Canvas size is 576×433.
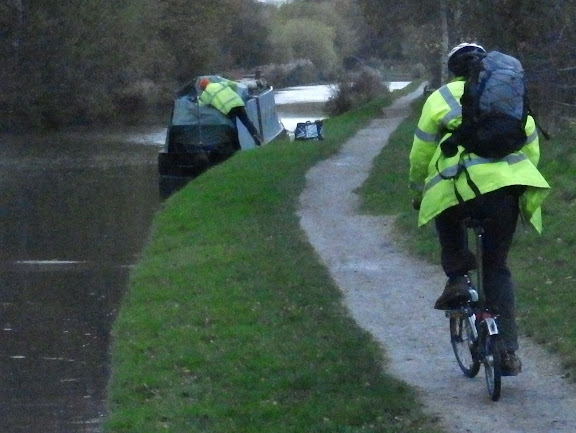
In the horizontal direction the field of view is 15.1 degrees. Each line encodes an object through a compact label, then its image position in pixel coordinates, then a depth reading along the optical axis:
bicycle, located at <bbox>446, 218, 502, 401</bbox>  11.50
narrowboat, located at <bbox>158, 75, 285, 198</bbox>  42.59
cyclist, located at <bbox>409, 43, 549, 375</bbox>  11.50
